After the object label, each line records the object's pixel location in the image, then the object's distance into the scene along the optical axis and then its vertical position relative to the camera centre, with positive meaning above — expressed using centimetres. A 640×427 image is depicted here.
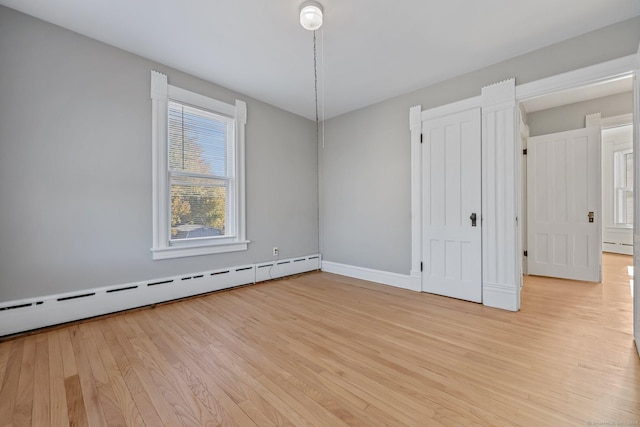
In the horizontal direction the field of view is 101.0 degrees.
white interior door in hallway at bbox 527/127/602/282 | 390 +12
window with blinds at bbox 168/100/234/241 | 323 +54
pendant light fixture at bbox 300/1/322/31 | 216 +166
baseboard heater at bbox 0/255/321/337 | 228 -88
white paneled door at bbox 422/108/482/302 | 316 +9
